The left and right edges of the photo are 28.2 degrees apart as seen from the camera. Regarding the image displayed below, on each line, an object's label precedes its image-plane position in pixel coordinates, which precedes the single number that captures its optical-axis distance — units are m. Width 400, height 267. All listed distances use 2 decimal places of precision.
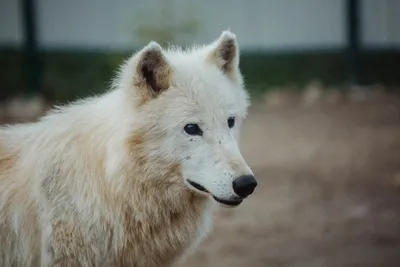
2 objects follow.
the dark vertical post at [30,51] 12.07
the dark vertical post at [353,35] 12.87
